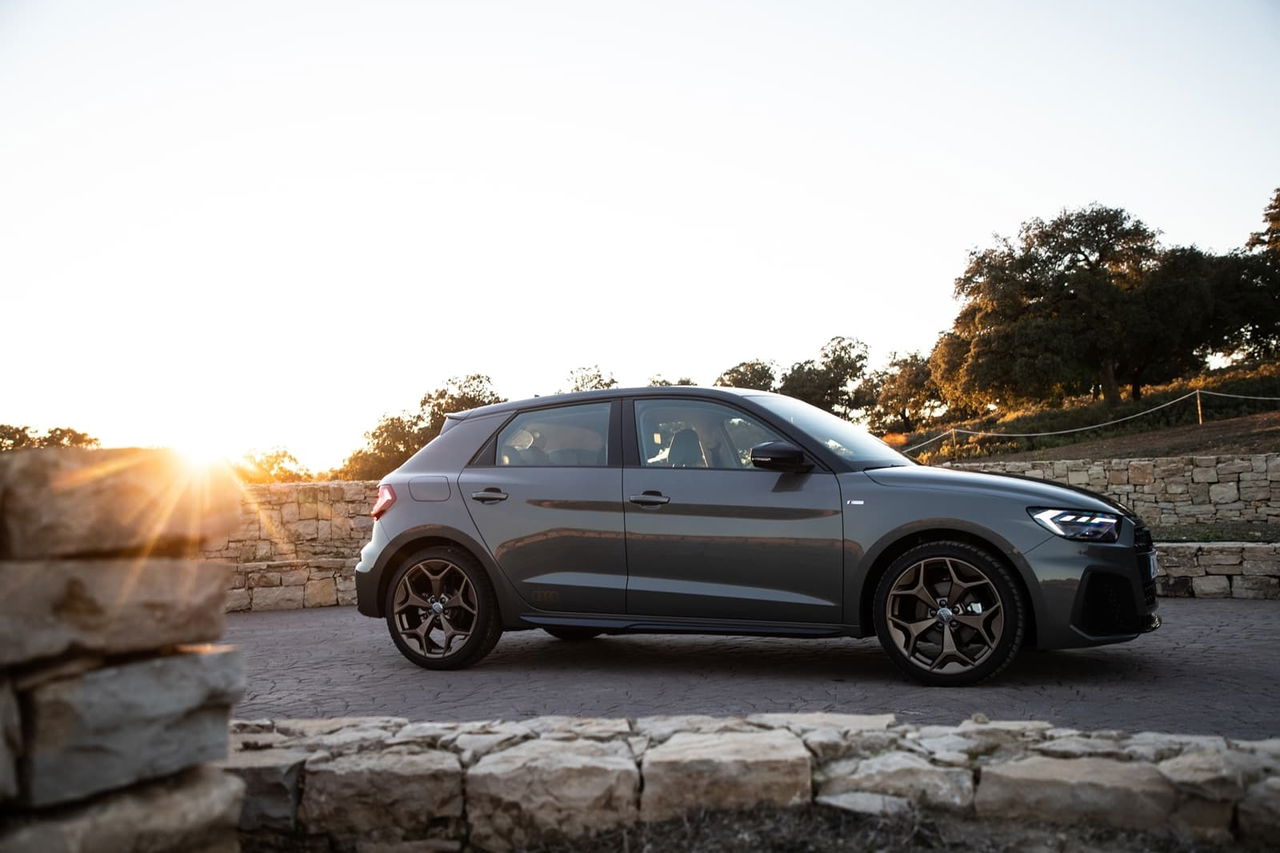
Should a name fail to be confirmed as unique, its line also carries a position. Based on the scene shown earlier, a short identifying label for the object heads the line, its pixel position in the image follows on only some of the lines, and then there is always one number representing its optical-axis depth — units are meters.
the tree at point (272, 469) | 23.54
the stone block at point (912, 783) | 3.47
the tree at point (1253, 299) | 51.50
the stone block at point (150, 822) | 2.49
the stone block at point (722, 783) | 3.53
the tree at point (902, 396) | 57.09
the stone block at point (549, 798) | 3.55
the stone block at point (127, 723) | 2.54
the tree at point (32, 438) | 20.45
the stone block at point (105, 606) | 2.49
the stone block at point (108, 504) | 2.50
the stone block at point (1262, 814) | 3.22
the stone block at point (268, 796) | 3.69
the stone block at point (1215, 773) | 3.29
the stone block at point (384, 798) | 3.65
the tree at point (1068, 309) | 42.41
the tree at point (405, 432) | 34.72
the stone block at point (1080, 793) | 3.33
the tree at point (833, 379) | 62.31
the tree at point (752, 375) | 60.69
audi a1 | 6.17
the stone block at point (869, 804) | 3.43
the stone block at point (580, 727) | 3.97
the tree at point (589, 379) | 43.46
